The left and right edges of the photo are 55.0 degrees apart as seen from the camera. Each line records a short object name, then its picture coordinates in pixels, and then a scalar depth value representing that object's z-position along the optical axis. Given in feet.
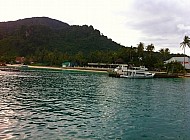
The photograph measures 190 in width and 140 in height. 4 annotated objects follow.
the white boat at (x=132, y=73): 271.54
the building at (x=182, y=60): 391.85
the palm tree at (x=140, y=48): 381.12
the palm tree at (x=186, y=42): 344.12
